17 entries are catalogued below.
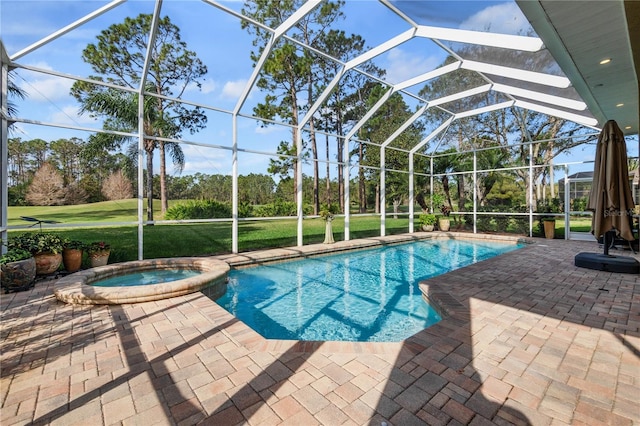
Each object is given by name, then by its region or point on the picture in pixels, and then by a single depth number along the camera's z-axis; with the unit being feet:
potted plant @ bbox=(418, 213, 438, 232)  44.52
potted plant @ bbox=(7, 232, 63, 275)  16.29
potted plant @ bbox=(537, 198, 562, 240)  35.91
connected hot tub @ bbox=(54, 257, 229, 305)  13.12
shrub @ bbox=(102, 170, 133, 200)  26.18
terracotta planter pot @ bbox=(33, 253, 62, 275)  16.61
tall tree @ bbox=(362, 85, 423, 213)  44.78
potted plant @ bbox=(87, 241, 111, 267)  19.11
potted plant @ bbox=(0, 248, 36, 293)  14.14
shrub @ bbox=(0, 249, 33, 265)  14.35
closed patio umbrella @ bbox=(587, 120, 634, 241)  17.19
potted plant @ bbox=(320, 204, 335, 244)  31.76
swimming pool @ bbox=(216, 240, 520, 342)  13.42
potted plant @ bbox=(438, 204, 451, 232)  44.63
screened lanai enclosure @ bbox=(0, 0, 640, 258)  17.83
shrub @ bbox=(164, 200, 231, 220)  34.71
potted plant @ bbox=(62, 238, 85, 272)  17.98
